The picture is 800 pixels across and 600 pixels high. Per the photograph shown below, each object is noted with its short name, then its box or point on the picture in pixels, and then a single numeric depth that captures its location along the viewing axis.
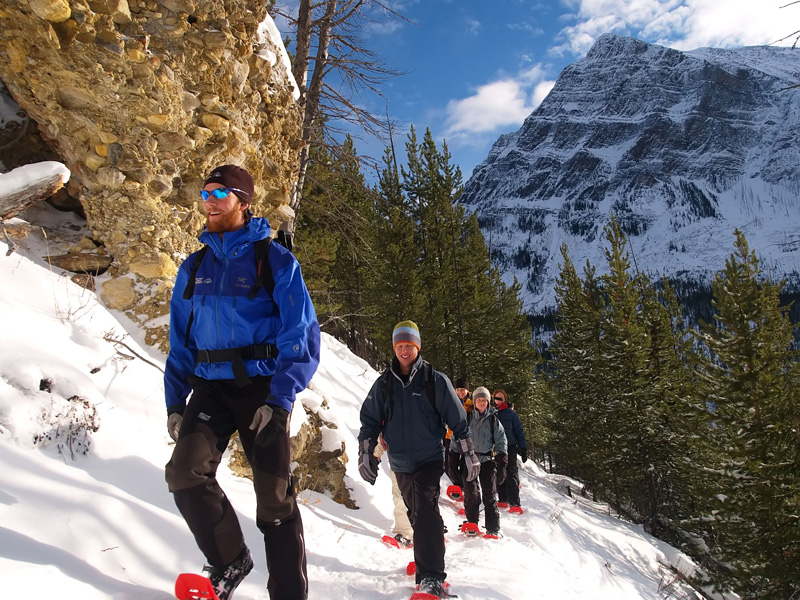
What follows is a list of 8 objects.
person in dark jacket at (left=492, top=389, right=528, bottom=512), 8.50
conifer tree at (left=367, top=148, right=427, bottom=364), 16.88
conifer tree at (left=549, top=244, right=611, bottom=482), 21.31
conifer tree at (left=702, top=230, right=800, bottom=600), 12.35
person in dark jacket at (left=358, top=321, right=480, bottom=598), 3.27
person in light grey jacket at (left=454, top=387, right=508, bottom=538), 5.68
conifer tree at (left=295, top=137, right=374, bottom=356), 9.65
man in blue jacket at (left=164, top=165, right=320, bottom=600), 2.09
